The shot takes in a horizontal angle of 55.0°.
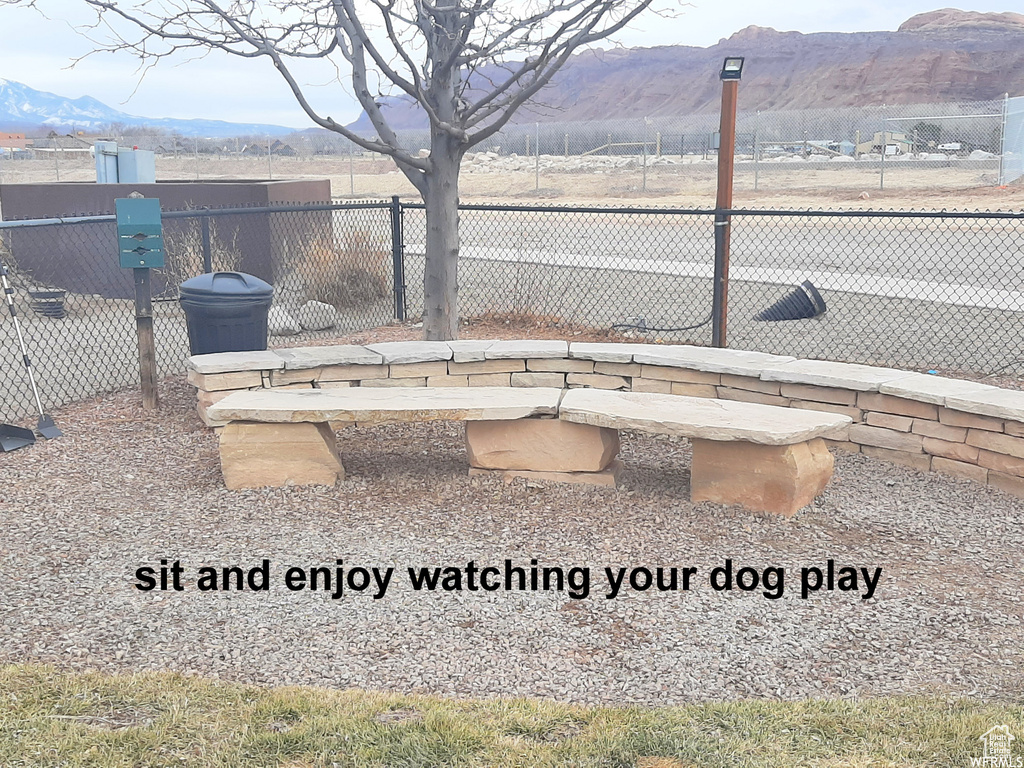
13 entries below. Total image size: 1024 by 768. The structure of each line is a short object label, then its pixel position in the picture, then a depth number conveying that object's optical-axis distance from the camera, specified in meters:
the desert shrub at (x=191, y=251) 11.24
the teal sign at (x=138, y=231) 6.26
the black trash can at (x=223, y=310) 6.67
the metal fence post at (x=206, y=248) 8.75
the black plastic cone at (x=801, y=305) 9.42
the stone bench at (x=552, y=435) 4.62
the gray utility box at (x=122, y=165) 13.38
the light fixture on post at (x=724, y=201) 7.12
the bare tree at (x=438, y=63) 6.32
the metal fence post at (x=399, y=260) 9.49
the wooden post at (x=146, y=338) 6.47
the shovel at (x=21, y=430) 5.97
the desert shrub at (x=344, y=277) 10.77
